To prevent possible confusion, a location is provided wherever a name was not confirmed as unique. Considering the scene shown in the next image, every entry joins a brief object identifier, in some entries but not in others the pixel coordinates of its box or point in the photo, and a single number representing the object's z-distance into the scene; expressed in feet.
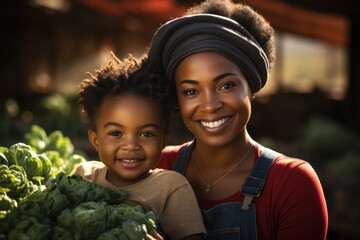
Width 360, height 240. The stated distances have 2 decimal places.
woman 4.40
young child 4.23
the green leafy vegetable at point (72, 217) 3.63
